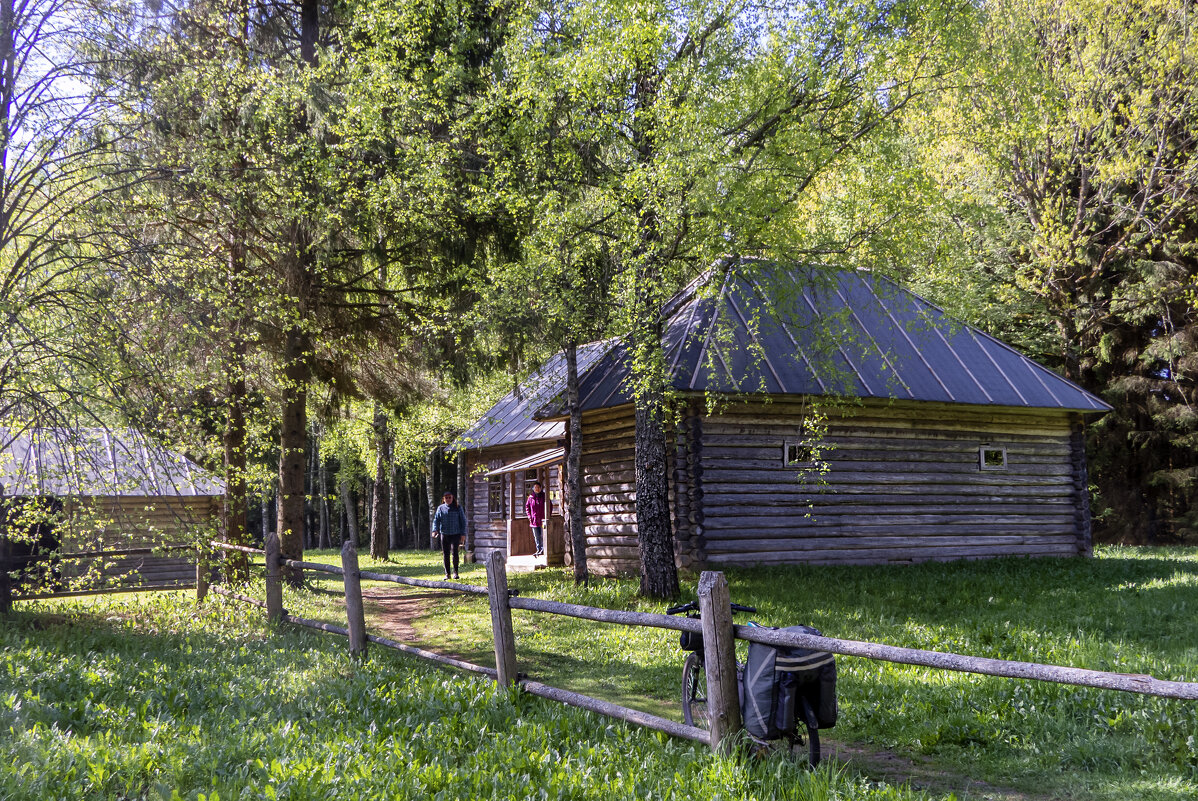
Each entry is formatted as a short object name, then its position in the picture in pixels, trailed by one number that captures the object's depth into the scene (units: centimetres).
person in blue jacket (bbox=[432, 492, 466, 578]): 1909
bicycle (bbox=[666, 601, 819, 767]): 543
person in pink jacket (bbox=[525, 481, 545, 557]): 1995
